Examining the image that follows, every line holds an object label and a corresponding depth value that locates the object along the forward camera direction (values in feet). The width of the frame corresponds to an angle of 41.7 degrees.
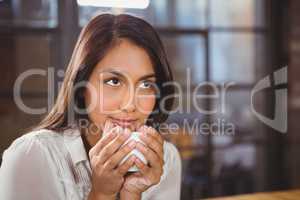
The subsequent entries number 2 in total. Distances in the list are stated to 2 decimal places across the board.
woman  3.81
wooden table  5.29
